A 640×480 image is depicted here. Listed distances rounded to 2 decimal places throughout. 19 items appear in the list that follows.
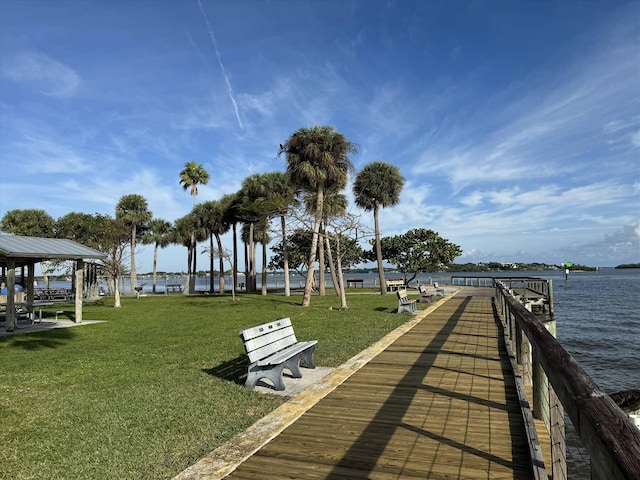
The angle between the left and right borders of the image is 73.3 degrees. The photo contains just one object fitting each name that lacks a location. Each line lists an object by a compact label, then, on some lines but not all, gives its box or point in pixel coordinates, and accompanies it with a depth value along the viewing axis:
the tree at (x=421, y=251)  42.69
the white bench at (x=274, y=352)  5.72
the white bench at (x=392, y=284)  34.09
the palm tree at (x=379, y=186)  30.94
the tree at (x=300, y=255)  47.38
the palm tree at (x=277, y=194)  28.80
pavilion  12.43
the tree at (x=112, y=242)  22.84
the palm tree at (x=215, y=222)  37.19
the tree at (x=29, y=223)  36.62
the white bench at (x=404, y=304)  15.43
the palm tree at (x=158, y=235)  50.12
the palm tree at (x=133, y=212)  41.50
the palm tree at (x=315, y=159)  19.66
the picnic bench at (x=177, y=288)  41.50
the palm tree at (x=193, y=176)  42.12
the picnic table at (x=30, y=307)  14.08
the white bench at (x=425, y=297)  20.06
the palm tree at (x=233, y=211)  34.57
